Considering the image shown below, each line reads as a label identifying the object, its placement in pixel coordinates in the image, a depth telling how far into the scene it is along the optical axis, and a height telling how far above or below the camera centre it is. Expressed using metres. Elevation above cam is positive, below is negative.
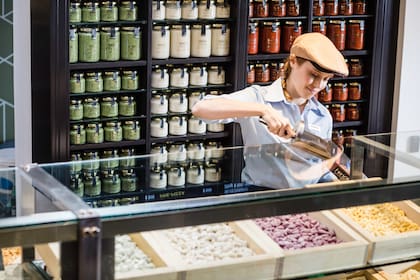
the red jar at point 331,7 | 5.46 -0.02
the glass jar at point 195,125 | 5.14 -0.77
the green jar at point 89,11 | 4.69 -0.09
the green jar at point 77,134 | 4.80 -0.80
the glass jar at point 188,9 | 4.96 -0.06
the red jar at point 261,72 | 5.30 -0.45
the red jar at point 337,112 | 5.63 -0.73
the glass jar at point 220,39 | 5.09 -0.24
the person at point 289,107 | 2.43 -0.37
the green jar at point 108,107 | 4.88 -0.64
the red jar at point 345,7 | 5.52 -0.02
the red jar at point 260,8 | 5.20 -0.04
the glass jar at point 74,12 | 4.62 -0.09
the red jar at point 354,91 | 5.69 -0.59
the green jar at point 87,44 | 4.71 -0.27
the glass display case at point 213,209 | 1.79 -0.49
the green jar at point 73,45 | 4.65 -0.28
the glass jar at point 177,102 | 5.06 -0.63
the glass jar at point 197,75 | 5.11 -0.46
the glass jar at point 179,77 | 5.03 -0.47
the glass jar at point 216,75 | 5.15 -0.46
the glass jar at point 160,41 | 4.91 -0.25
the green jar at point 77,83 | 4.73 -0.50
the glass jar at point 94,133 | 4.85 -0.79
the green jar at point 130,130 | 4.96 -0.79
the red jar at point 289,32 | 5.33 -0.19
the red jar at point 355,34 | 5.59 -0.20
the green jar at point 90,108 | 4.82 -0.64
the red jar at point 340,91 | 5.63 -0.59
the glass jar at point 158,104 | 5.00 -0.63
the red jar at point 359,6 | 5.58 -0.02
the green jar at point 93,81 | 4.79 -0.49
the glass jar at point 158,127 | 5.04 -0.77
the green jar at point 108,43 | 4.79 -0.27
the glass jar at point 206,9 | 5.00 -0.06
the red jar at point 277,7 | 5.27 -0.04
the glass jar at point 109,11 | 4.73 -0.08
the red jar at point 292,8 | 5.32 -0.04
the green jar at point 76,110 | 4.76 -0.65
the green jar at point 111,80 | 4.84 -0.48
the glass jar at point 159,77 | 4.97 -0.47
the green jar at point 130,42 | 4.84 -0.26
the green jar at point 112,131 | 4.91 -0.79
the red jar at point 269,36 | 5.25 -0.22
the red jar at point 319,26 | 5.45 -0.15
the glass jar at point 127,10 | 4.78 -0.08
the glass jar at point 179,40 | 4.98 -0.25
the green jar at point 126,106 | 4.93 -0.64
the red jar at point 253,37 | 5.20 -0.22
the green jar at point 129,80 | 4.89 -0.49
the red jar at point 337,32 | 5.52 -0.19
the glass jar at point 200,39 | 5.05 -0.24
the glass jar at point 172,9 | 4.91 -0.06
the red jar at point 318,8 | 5.41 -0.03
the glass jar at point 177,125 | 5.08 -0.77
